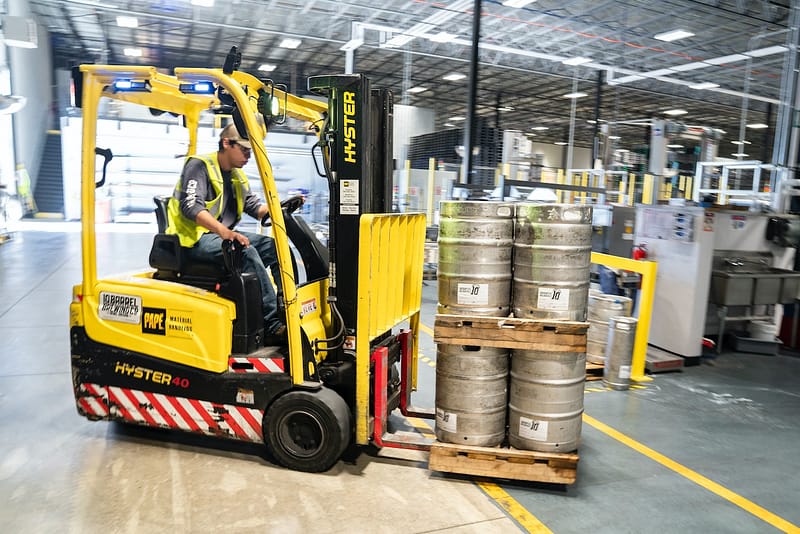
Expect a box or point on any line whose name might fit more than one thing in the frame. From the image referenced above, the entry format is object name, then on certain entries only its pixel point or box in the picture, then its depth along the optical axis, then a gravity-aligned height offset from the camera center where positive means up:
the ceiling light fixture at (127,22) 16.40 +4.95
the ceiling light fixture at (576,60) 15.21 +3.94
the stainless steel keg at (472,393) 3.54 -1.23
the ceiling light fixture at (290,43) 17.69 +4.84
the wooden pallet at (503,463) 3.43 -1.64
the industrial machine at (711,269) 6.41 -0.72
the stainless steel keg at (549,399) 3.48 -1.23
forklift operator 3.65 -0.13
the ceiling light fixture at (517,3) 11.62 +4.18
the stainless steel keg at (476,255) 3.53 -0.35
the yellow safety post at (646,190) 9.81 +0.31
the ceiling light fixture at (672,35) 14.45 +4.55
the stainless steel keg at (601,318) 5.94 -1.23
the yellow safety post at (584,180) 20.46 +0.90
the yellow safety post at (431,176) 13.98 +0.56
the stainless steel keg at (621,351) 5.59 -1.45
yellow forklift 3.48 -0.84
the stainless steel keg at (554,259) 3.46 -0.35
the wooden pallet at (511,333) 3.41 -0.81
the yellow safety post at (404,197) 13.94 +0.01
